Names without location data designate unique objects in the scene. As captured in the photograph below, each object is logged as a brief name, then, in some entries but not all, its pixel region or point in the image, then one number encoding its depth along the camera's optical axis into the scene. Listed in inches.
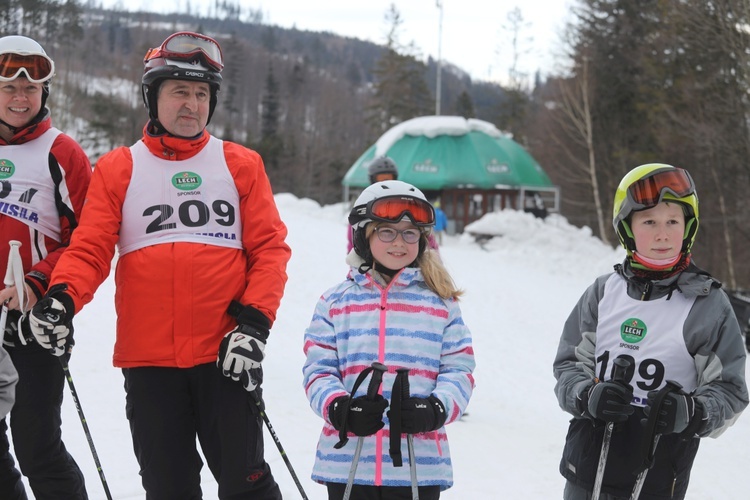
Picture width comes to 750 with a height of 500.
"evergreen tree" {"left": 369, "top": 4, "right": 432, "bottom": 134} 2044.8
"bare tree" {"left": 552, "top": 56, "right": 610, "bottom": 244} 1073.5
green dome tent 1012.5
